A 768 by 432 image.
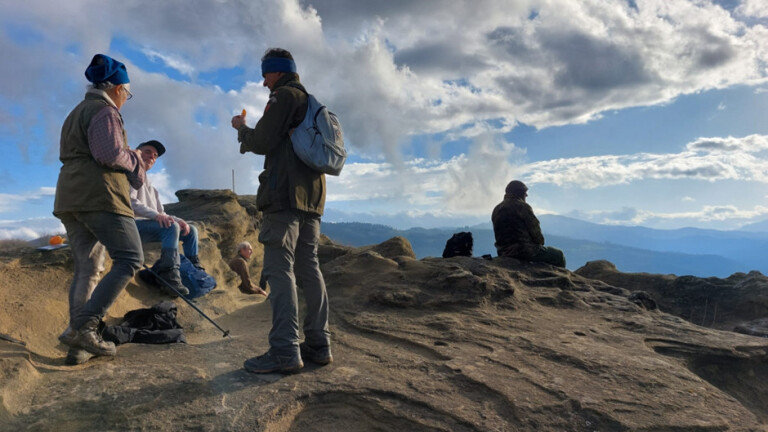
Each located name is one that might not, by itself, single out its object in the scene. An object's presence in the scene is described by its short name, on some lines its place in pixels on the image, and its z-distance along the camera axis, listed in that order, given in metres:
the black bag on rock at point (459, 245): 12.57
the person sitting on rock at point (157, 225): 6.49
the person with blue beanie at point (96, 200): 3.96
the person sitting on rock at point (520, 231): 11.15
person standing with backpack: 4.03
